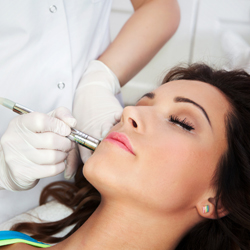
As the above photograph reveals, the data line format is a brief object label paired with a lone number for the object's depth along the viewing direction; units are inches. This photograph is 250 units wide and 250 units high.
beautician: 24.4
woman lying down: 22.0
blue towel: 23.9
